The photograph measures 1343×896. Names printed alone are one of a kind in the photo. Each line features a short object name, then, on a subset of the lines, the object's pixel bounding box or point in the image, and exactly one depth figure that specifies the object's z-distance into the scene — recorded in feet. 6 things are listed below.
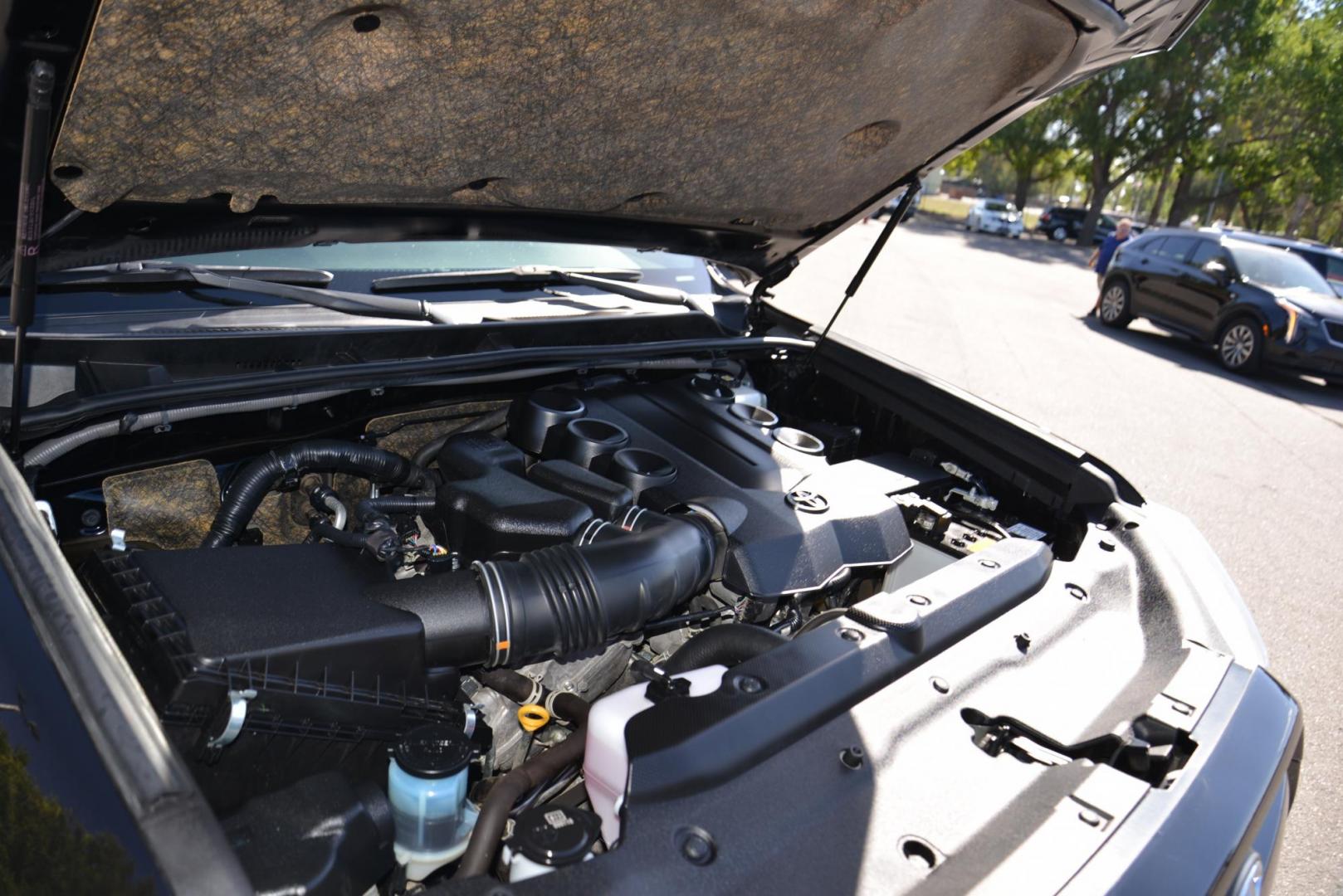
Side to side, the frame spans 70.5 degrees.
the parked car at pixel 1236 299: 28.22
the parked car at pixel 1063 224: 90.79
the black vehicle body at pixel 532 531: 3.83
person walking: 38.73
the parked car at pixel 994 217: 84.48
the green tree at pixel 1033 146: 91.50
